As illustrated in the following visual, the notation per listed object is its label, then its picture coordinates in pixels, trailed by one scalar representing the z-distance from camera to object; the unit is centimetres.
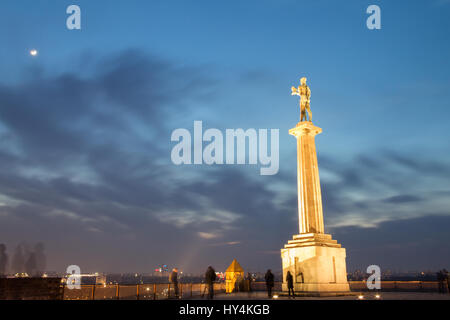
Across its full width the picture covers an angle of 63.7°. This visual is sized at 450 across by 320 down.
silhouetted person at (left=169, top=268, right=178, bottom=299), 2348
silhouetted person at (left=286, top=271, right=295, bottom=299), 2298
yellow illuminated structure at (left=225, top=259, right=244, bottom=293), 3388
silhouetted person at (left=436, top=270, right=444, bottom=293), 3020
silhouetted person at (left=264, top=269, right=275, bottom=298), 2445
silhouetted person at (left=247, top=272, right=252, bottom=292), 3401
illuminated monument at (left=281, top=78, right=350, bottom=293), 2492
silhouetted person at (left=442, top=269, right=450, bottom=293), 2976
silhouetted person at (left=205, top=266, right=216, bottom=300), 2164
